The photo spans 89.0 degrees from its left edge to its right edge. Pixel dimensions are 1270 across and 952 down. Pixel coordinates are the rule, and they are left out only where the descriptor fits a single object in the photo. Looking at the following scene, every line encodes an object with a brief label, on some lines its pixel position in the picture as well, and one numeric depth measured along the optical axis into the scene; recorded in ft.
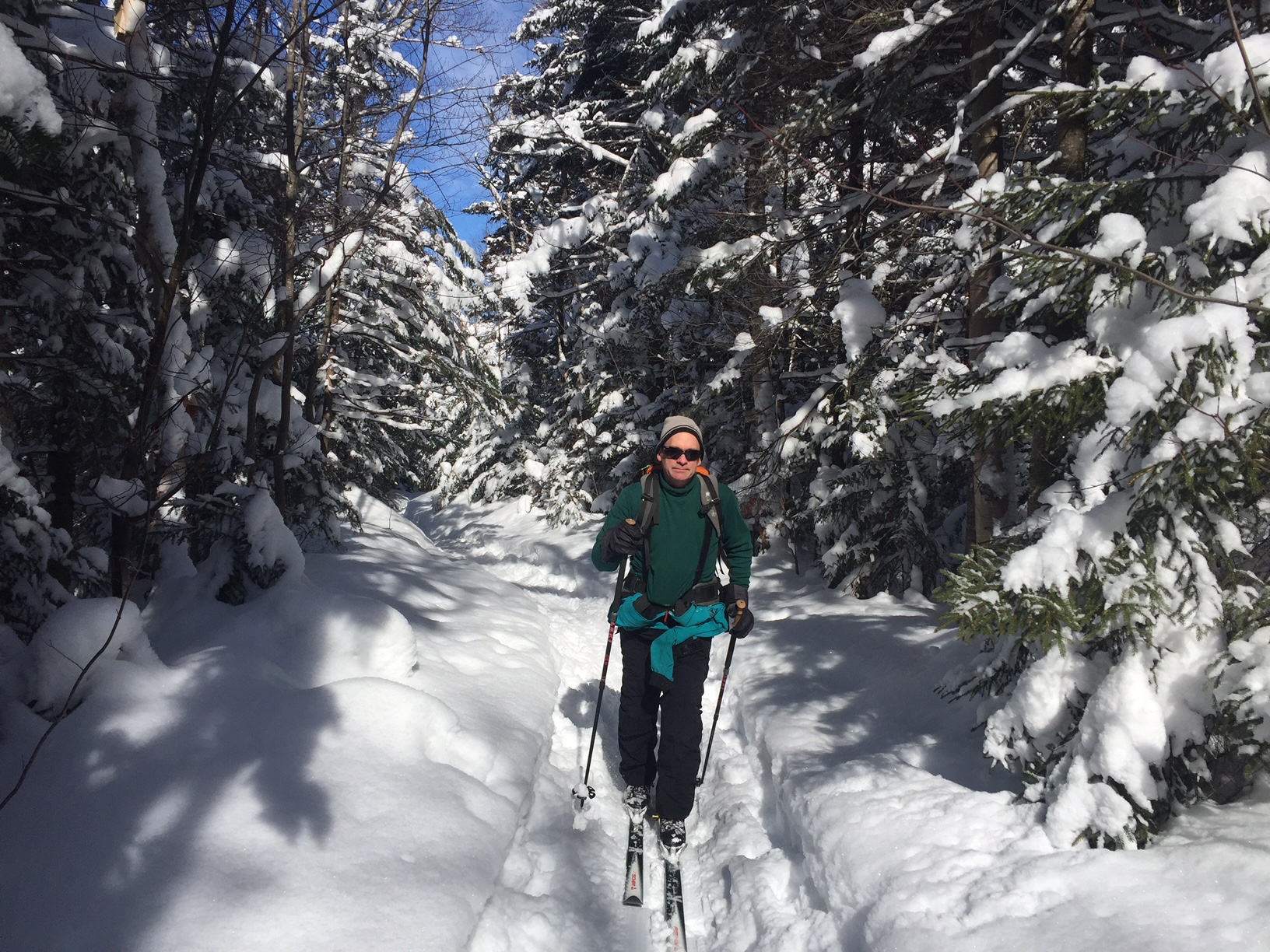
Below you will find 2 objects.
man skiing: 13.30
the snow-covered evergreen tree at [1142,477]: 8.68
